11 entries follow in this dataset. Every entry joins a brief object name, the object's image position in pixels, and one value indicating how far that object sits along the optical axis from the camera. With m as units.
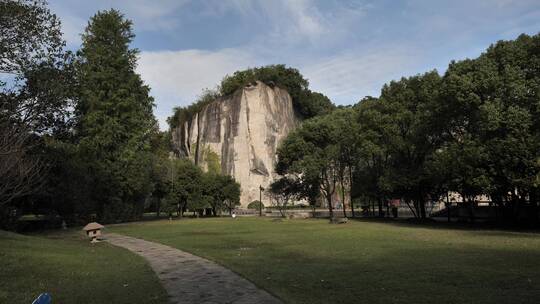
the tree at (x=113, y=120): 39.91
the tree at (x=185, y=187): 50.22
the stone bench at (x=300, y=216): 48.08
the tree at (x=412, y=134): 30.56
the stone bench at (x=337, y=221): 35.17
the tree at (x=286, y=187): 52.46
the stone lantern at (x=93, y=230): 21.14
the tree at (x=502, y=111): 21.81
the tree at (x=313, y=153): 41.66
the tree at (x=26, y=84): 20.52
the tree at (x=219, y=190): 52.77
